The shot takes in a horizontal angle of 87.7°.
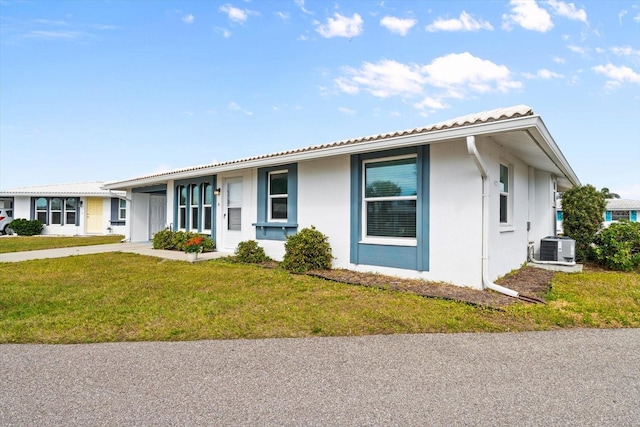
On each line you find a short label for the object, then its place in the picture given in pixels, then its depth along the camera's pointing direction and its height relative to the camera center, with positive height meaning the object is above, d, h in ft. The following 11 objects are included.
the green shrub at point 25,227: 62.90 -1.96
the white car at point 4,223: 64.64 -1.27
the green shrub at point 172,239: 36.24 -2.40
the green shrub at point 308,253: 23.97 -2.49
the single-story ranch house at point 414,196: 18.60 +1.63
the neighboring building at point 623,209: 89.56 +3.03
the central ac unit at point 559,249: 26.12 -2.35
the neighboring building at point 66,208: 65.26 +1.73
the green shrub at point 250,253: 28.68 -3.04
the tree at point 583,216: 30.71 +0.37
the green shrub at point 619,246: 26.03 -2.13
